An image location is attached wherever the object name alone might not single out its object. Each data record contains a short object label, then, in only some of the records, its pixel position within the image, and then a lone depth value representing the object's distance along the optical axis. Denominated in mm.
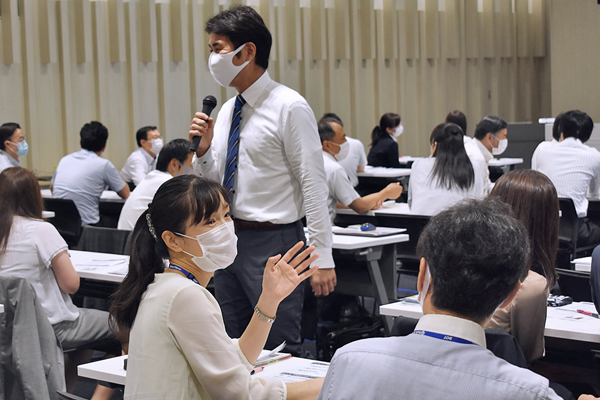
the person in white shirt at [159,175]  4590
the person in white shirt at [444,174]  4902
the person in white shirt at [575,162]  5848
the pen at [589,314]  2609
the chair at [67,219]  5828
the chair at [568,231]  5121
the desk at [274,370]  2000
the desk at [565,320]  2393
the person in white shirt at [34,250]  3119
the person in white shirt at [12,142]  6793
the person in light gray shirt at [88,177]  6441
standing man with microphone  2596
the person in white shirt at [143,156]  8094
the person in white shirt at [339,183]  4777
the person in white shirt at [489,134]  7426
